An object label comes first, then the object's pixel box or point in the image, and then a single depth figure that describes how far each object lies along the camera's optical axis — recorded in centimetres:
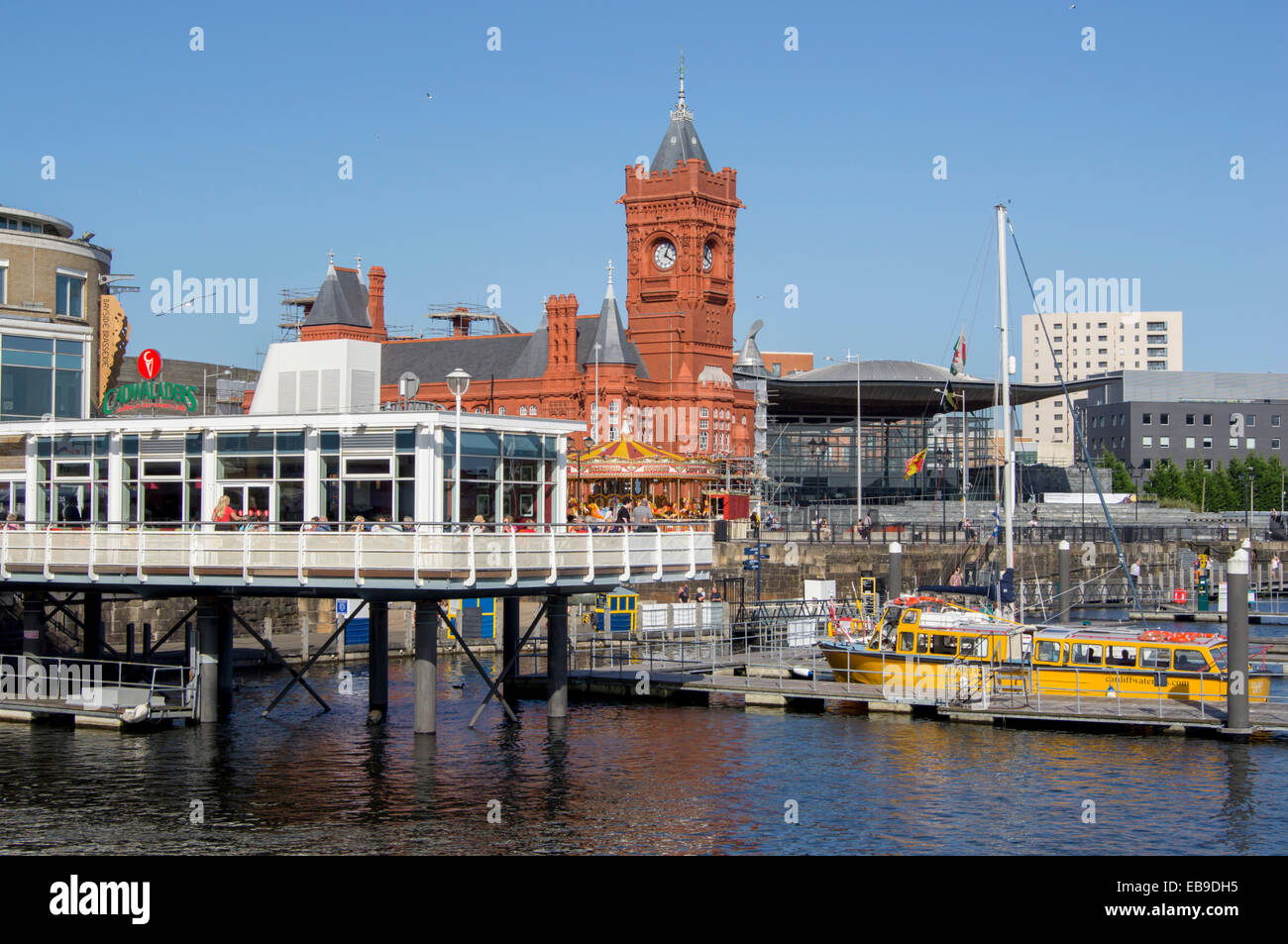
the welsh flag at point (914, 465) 10000
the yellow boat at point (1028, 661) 4219
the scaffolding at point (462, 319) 13650
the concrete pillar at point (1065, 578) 6444
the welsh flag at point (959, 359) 9376
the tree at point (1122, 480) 15675
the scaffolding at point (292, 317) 14062
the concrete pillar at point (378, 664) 4153
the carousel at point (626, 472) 7262
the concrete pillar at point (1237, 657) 3784
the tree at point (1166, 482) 15200
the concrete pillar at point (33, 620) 4347
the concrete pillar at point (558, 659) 4081
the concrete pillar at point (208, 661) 4003
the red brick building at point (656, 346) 11225
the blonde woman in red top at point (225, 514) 3722
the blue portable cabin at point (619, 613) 5947
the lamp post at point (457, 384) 3434
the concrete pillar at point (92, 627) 4634
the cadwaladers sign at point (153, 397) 4562
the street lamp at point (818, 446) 14100
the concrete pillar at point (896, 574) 5872
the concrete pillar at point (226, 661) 4403
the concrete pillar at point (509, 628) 4344
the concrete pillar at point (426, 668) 3675
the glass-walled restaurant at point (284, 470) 3600
